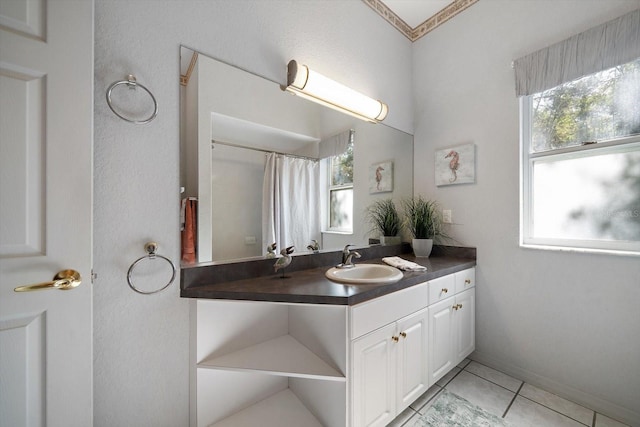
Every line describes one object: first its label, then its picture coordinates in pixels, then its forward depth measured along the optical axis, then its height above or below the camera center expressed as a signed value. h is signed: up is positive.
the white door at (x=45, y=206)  0.67 +0.03
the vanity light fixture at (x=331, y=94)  1.33 +0.76
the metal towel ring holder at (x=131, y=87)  0.89 +0.48
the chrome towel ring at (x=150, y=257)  0.94 -0.18
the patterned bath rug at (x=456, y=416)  1.25 -1.12
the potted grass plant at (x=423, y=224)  1.91 -0.09
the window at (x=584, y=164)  1.29 +0.30
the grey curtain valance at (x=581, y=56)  1.23 +0.91
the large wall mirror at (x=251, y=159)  1.12 +0.31
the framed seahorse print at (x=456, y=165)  1.83 +0.40
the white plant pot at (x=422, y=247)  1.89 -0.27
